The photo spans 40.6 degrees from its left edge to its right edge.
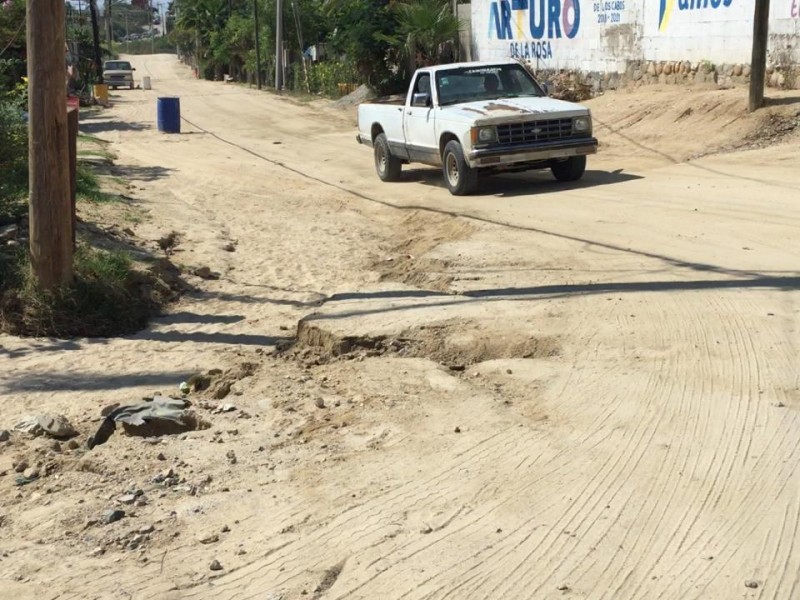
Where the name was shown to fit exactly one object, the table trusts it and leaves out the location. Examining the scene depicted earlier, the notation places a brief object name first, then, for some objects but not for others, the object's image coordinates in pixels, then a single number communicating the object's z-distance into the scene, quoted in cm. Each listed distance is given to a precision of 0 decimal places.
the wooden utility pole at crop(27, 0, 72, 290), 868
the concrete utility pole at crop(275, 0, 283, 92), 4912
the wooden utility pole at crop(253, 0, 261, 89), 5542
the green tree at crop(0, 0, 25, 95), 2188
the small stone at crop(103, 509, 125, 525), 509
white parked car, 5916
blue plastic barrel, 2758
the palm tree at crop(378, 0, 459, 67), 3241
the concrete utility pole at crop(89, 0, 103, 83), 5234
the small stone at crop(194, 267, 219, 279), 1093
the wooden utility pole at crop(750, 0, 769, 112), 1812
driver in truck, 1570
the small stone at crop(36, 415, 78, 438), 643
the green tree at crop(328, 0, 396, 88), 3469
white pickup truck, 1448
